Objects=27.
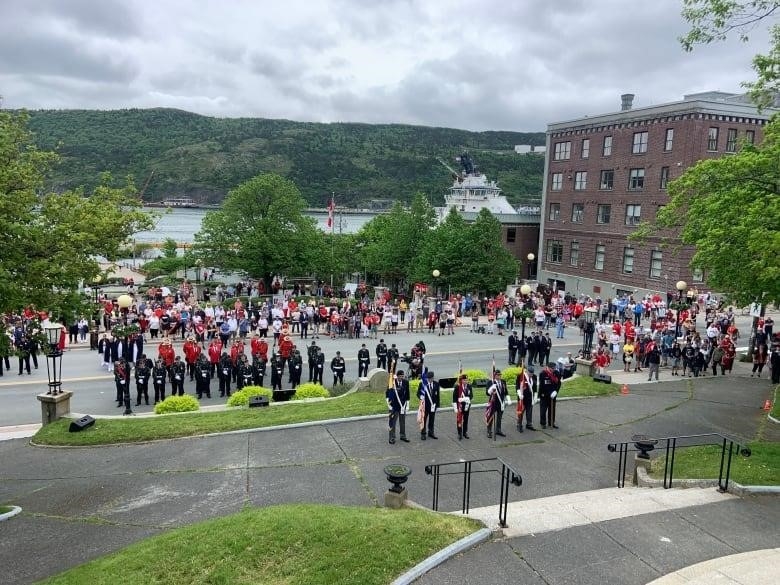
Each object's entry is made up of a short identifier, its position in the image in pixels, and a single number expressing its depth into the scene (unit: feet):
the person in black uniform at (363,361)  73.97
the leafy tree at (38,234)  34.27
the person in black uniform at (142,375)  61.46
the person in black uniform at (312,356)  69.97
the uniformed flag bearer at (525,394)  48.78
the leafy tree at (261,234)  150.00
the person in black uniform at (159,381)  61.47
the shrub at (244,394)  58.44
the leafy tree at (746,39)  46.44
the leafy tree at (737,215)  45.91
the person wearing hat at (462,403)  46.65
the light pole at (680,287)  91.86
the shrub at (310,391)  60.75
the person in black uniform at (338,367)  69.46
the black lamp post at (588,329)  83.21
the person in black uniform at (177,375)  63.13
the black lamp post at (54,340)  50.55
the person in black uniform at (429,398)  46.26
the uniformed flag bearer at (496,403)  47.03
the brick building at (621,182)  139.64
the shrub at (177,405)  55.83
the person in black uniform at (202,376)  64.69
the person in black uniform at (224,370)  66.03
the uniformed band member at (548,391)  50.06
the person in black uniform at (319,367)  69.65
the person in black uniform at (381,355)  76.60
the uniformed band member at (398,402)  45.16
